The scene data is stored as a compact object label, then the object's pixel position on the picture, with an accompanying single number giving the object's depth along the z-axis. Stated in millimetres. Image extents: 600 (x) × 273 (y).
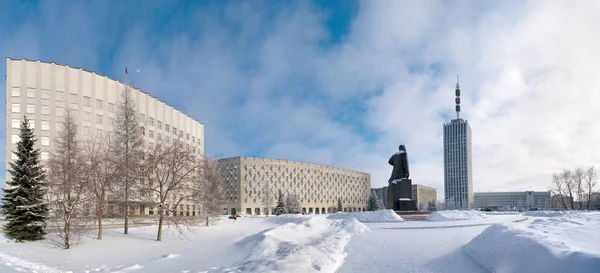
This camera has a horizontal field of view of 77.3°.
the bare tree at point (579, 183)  79750
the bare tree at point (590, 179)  79175
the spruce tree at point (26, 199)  22734
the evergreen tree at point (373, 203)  76544
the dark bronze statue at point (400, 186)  37438
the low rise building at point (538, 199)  186812
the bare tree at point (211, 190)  25888
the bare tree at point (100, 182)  23172
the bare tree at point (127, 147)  26994
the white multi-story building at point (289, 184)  112188
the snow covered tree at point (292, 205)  80688
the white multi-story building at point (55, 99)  51312
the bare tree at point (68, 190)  20609
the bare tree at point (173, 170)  23422
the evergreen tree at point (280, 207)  70688
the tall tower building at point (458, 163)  189500
